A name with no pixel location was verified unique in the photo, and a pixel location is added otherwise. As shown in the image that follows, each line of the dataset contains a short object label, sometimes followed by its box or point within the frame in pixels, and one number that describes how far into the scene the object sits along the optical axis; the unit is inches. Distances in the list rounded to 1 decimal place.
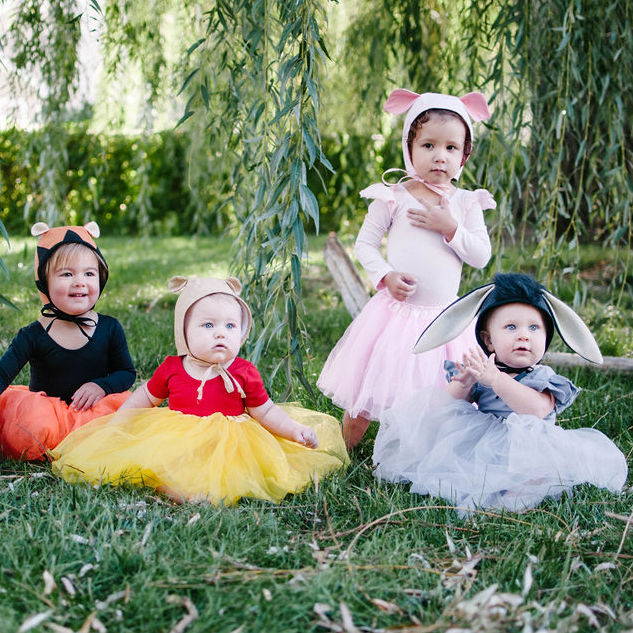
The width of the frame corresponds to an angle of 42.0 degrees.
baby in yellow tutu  99.8
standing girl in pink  114.4
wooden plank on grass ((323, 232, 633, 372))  189.5
